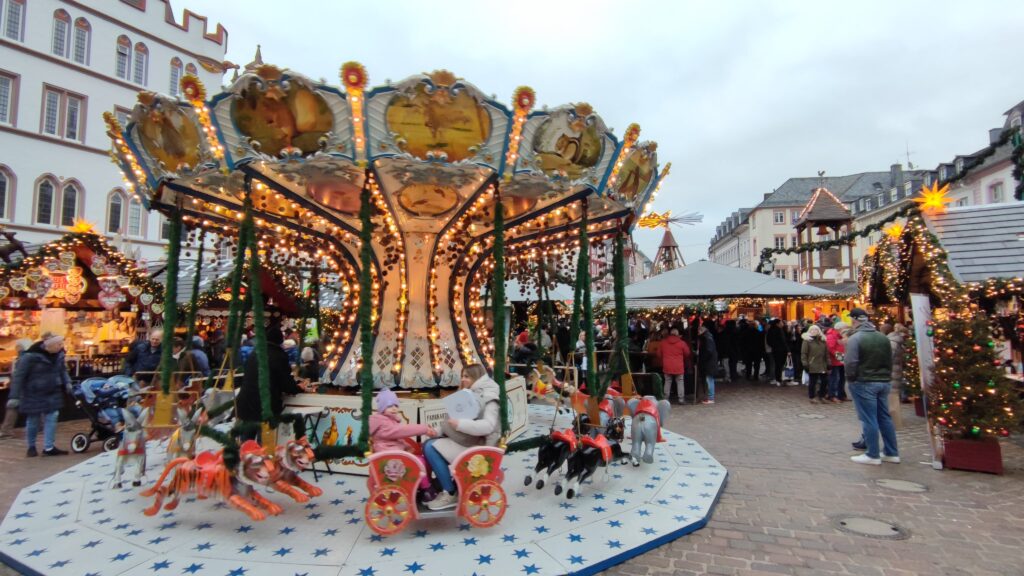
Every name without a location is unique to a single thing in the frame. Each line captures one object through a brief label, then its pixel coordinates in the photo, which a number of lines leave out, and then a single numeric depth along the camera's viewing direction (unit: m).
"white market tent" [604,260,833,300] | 12.67
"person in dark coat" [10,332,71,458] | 7.39
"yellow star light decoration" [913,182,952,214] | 9.65
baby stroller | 7.82
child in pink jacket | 4.66
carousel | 4.45
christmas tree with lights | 6.25
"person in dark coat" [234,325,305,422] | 5.73
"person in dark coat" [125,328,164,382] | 8.77
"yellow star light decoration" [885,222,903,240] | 10.22
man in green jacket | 6.61
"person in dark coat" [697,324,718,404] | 11.71
